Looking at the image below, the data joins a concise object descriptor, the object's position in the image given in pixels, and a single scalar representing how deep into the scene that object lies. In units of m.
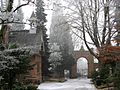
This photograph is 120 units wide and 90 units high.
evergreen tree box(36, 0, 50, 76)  26.78
